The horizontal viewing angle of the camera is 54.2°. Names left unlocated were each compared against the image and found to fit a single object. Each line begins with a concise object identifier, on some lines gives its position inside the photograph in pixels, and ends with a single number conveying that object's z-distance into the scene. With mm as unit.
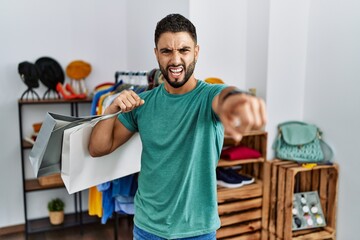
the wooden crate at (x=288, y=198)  2408
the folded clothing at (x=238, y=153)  2488
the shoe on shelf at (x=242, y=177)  2575
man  1166
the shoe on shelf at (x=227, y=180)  2479
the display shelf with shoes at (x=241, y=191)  2424
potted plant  3041
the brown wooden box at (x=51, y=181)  2885
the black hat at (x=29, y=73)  2893
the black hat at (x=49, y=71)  2998
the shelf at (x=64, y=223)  2982
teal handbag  2521
